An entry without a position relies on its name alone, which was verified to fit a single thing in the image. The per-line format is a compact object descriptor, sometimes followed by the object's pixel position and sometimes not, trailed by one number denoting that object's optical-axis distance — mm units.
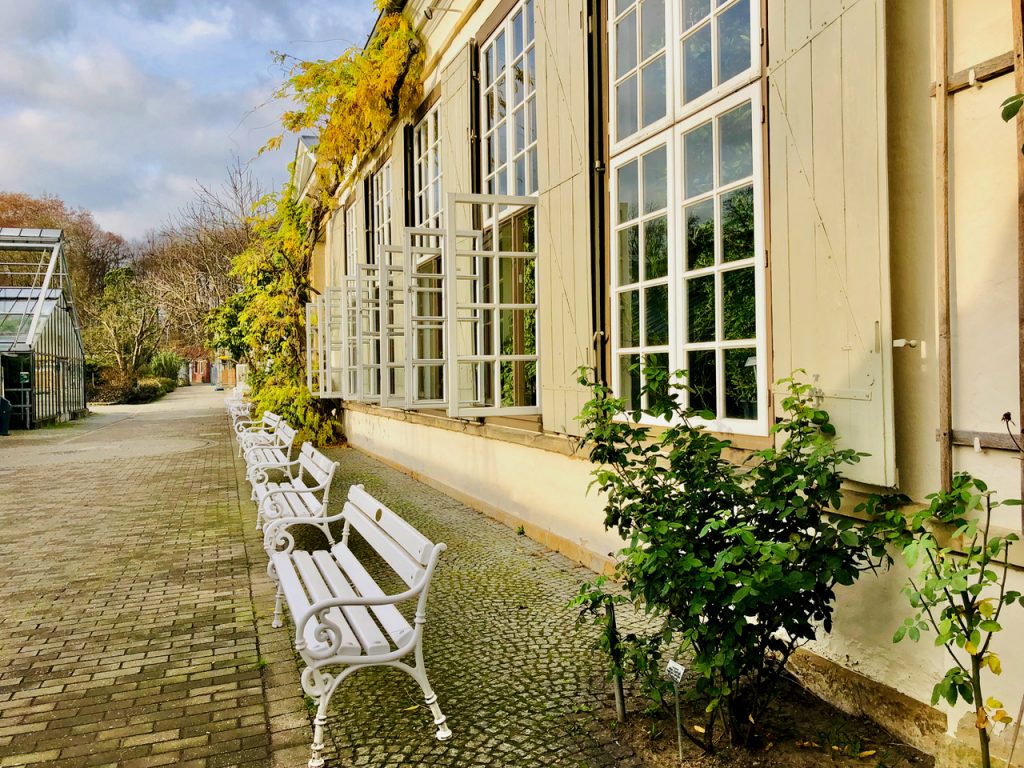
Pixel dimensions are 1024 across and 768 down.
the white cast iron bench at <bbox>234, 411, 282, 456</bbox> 10344
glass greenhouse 20297
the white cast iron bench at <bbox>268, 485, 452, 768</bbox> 2758
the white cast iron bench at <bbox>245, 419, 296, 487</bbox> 7770
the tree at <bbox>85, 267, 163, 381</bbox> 34406
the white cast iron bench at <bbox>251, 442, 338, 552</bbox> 4641
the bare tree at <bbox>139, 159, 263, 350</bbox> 23453
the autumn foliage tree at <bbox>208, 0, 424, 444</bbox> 9711
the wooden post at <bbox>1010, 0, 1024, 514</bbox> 2215
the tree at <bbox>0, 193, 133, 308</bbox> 45969
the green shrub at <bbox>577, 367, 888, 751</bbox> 2377
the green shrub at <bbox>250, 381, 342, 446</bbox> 13797
